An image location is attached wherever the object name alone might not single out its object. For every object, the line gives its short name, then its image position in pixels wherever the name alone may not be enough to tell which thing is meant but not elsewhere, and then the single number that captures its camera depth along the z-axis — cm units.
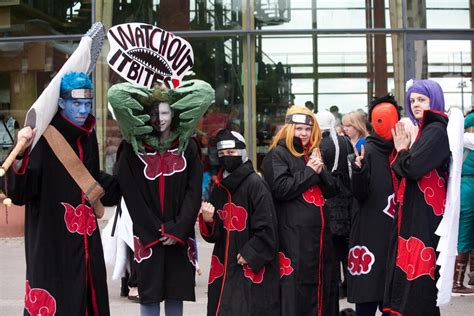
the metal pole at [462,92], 1423
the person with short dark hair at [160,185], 566
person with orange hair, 583
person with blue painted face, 523
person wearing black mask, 571
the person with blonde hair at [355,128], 792
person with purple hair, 554
